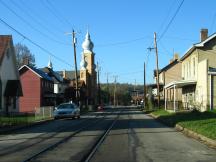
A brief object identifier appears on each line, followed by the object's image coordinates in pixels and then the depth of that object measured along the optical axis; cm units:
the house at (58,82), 9393
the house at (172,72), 9131
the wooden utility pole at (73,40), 6253
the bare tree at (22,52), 10138
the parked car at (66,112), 4247
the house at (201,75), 4316
